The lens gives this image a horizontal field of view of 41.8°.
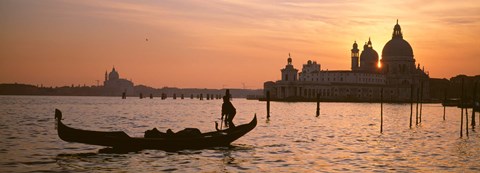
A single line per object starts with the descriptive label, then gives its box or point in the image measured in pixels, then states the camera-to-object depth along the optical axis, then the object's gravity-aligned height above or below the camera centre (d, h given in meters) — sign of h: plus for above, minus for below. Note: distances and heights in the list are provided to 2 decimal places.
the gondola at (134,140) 27.59 -1.88
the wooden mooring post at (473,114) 48.08 -0.68
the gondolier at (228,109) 33.25 -0.44
